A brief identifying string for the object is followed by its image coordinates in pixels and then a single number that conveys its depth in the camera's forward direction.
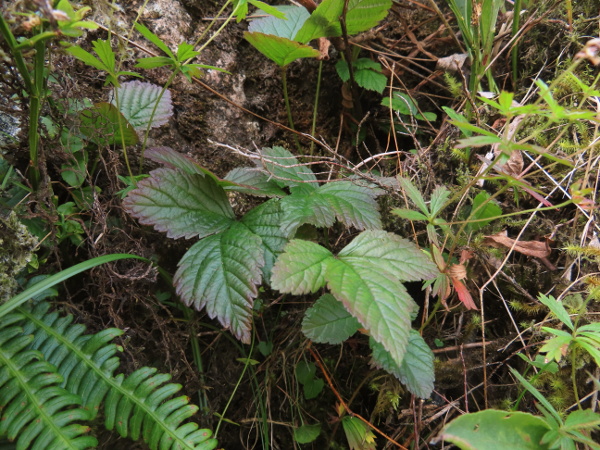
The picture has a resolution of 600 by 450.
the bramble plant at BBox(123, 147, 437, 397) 0.30
